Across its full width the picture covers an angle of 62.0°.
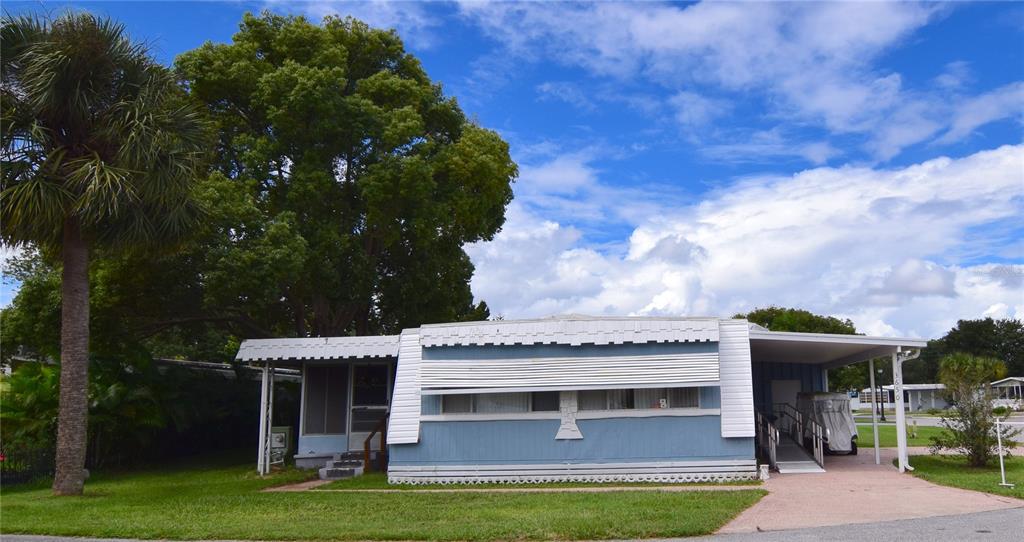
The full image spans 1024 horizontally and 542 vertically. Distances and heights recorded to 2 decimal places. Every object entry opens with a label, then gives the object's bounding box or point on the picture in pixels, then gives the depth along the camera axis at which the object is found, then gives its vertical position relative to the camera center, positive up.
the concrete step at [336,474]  17.08 -1.39
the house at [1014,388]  58.50 +1.52
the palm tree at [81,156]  13.86 +4.11
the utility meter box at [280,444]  18.72 -0.88
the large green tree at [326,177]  19.34 +5.69
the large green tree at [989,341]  69.94 +5.44
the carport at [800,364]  16.02 +1.04
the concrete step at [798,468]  15.99 -1.16
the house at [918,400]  67.98 +0.55
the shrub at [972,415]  16.38 -0.15
